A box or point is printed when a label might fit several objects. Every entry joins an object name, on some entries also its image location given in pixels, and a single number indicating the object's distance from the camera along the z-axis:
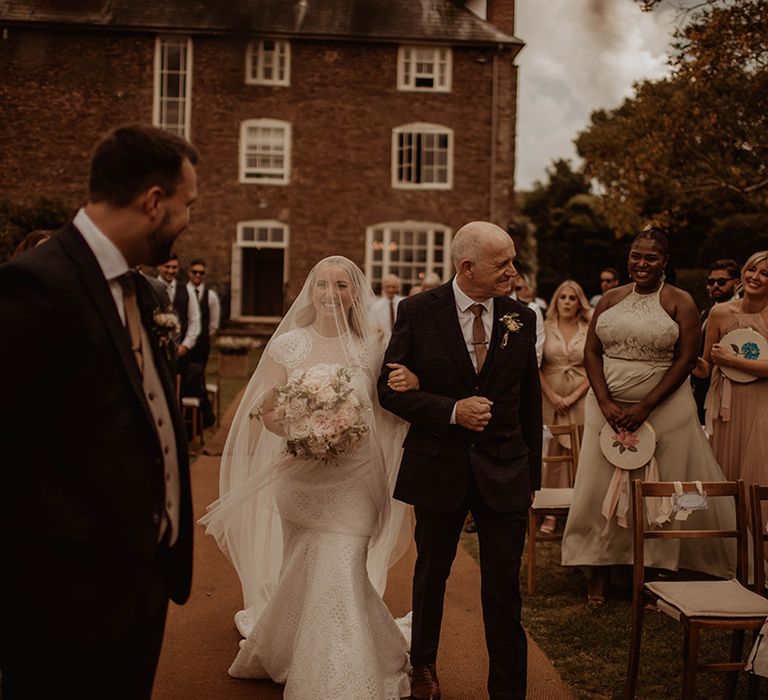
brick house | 26.25
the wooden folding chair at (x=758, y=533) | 4.20
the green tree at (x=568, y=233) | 35.59
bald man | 4.12
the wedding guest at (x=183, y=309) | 10.93
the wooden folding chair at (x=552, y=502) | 6.30
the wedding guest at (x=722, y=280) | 7.75
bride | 4.16
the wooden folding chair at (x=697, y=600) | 3.89
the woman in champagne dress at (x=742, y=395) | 5.89
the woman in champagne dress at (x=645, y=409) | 5.66
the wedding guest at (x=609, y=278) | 10.58
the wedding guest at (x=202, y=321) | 11.60
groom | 2.21
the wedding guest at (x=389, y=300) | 13.36
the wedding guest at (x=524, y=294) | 8.59
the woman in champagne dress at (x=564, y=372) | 7.95
